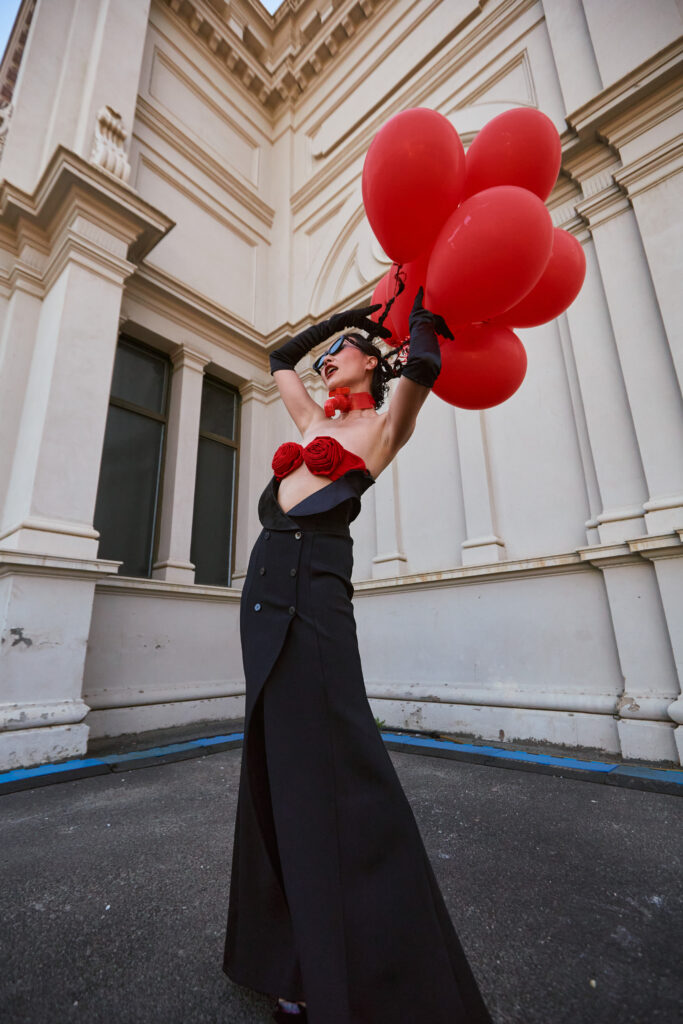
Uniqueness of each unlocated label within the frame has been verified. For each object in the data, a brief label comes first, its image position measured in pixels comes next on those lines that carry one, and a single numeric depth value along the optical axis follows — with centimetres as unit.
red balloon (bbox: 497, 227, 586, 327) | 186
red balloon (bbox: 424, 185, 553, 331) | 143
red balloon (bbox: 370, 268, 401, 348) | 193
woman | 91
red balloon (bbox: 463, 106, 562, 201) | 173
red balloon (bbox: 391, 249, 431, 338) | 183
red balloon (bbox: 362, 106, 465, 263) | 163
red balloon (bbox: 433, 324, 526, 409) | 178
